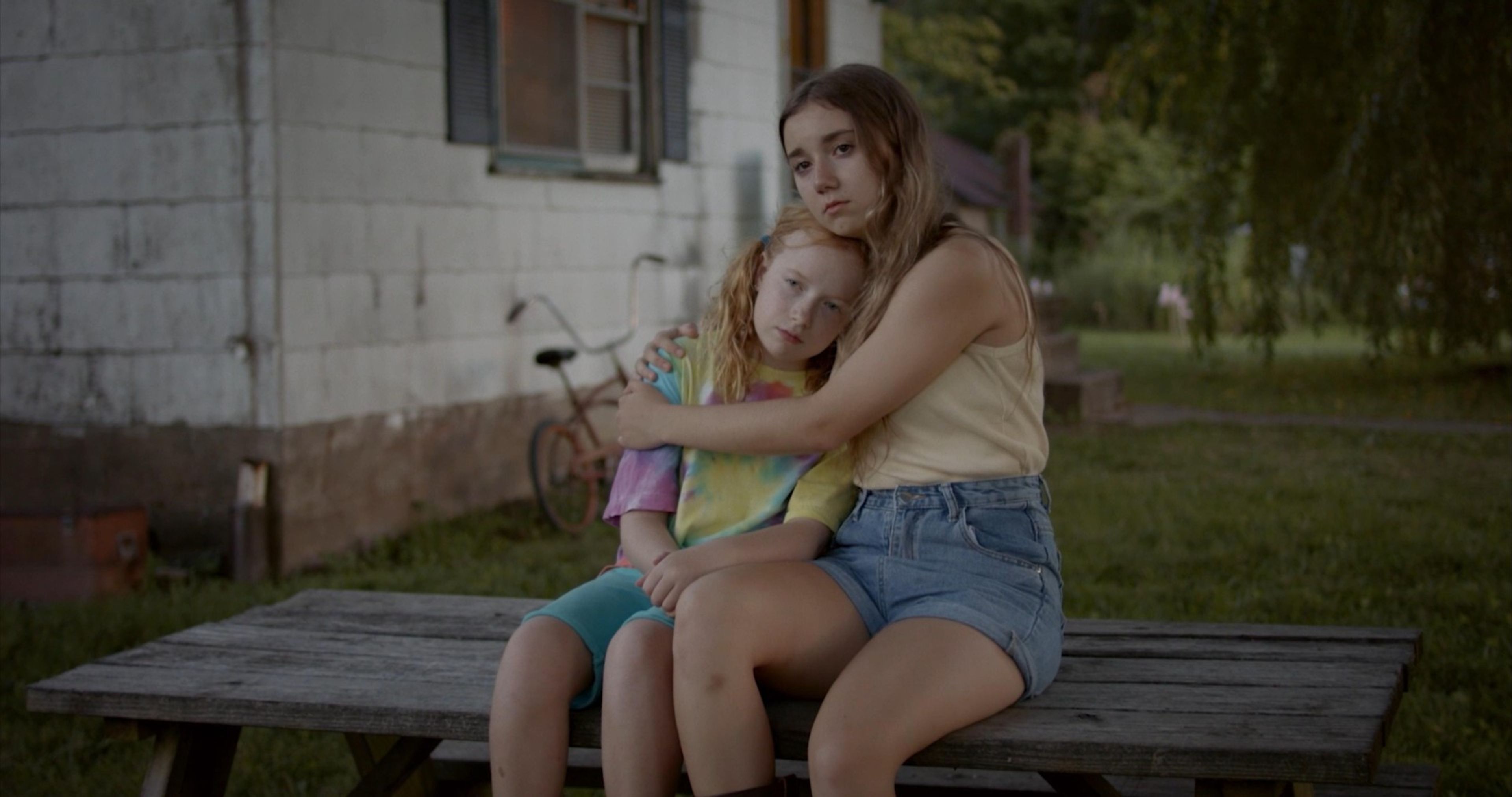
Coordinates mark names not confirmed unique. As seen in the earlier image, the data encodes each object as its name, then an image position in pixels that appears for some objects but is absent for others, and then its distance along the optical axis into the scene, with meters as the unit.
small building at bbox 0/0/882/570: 6.07
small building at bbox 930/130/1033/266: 20.98
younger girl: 2.33
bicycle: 7.29
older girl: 2.25
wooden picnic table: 2.14
